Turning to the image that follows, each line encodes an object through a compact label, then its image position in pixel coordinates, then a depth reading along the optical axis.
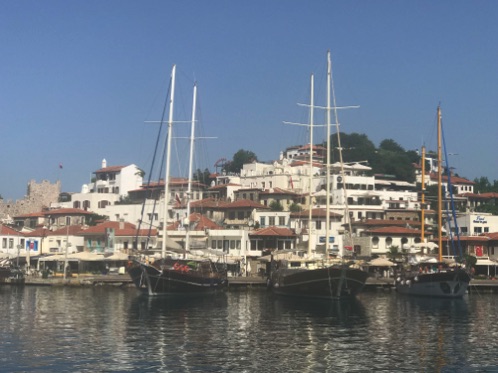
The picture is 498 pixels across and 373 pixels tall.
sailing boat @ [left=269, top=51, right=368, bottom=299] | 62.91
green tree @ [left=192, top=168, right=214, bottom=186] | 161.12
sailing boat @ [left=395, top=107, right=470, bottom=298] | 67.50
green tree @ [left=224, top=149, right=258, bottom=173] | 177.62
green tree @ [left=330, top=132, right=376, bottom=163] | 168.00
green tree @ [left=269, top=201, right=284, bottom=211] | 114.97
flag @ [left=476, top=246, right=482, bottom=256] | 94.81
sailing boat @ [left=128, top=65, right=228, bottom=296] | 65.62
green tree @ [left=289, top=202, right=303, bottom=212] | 114.20
